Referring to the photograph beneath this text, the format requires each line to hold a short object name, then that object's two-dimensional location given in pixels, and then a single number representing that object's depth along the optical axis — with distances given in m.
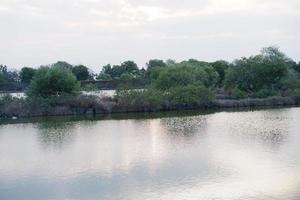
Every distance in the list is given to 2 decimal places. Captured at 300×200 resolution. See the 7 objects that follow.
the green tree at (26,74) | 91.19
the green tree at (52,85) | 49.50
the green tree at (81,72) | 95.06
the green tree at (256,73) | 55.88
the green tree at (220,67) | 80.21
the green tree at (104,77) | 92.59
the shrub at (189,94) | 47.12
